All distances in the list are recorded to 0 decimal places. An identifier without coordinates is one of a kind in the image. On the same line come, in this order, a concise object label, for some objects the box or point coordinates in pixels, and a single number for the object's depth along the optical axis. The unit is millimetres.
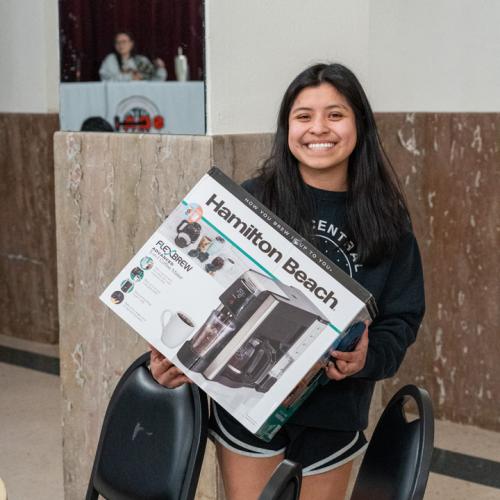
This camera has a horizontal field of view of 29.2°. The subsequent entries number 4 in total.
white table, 2941
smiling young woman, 1927
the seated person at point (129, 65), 3092
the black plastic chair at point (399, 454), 1639
